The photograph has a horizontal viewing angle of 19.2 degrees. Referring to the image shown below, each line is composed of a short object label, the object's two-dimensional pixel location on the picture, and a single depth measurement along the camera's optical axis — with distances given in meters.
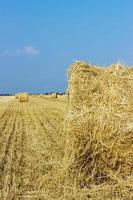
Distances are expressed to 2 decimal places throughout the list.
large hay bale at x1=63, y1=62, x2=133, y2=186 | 7.55
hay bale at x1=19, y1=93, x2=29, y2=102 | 44.26
